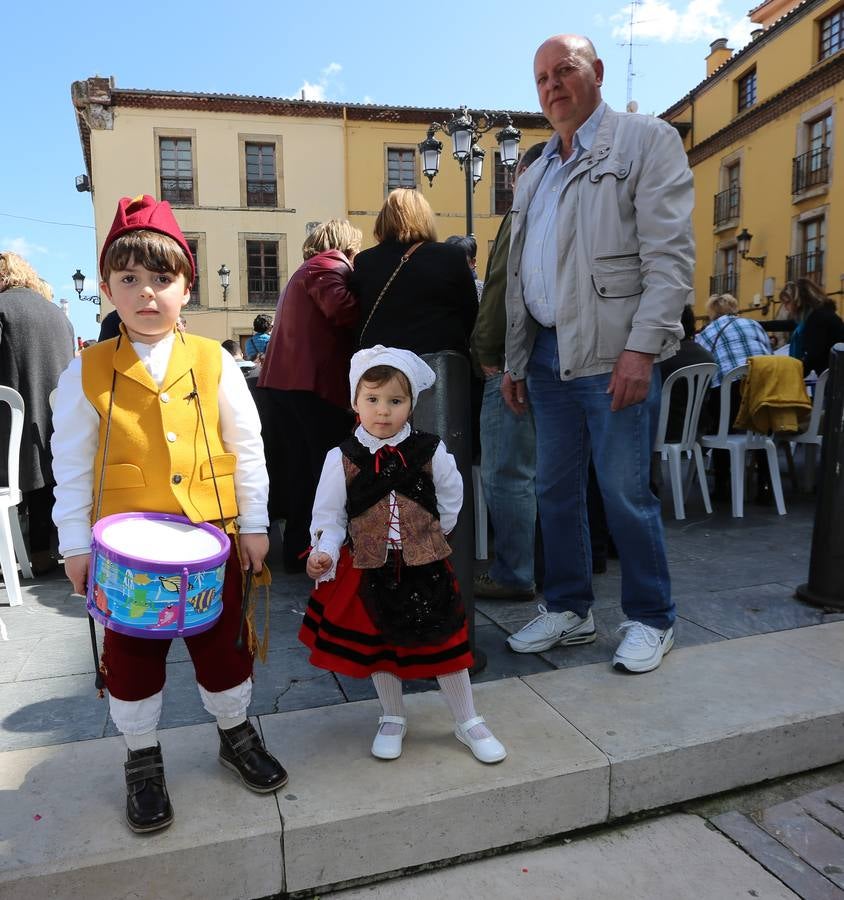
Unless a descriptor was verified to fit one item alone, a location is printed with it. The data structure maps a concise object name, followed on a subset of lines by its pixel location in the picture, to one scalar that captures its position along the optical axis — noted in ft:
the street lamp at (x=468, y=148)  35.32
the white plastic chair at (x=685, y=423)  16.21
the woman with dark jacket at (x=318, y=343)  11.43
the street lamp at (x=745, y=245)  68.03
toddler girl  6.51
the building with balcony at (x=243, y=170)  71.92
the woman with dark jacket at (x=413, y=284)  10.37
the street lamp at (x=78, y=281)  68.13
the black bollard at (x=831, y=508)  10.25
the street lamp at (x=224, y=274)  68.95
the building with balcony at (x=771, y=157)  62.23
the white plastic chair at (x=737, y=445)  16.96
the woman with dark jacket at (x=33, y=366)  13.08
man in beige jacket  7.86
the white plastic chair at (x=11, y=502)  11.43
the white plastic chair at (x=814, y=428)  18.16
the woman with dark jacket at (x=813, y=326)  20.35
